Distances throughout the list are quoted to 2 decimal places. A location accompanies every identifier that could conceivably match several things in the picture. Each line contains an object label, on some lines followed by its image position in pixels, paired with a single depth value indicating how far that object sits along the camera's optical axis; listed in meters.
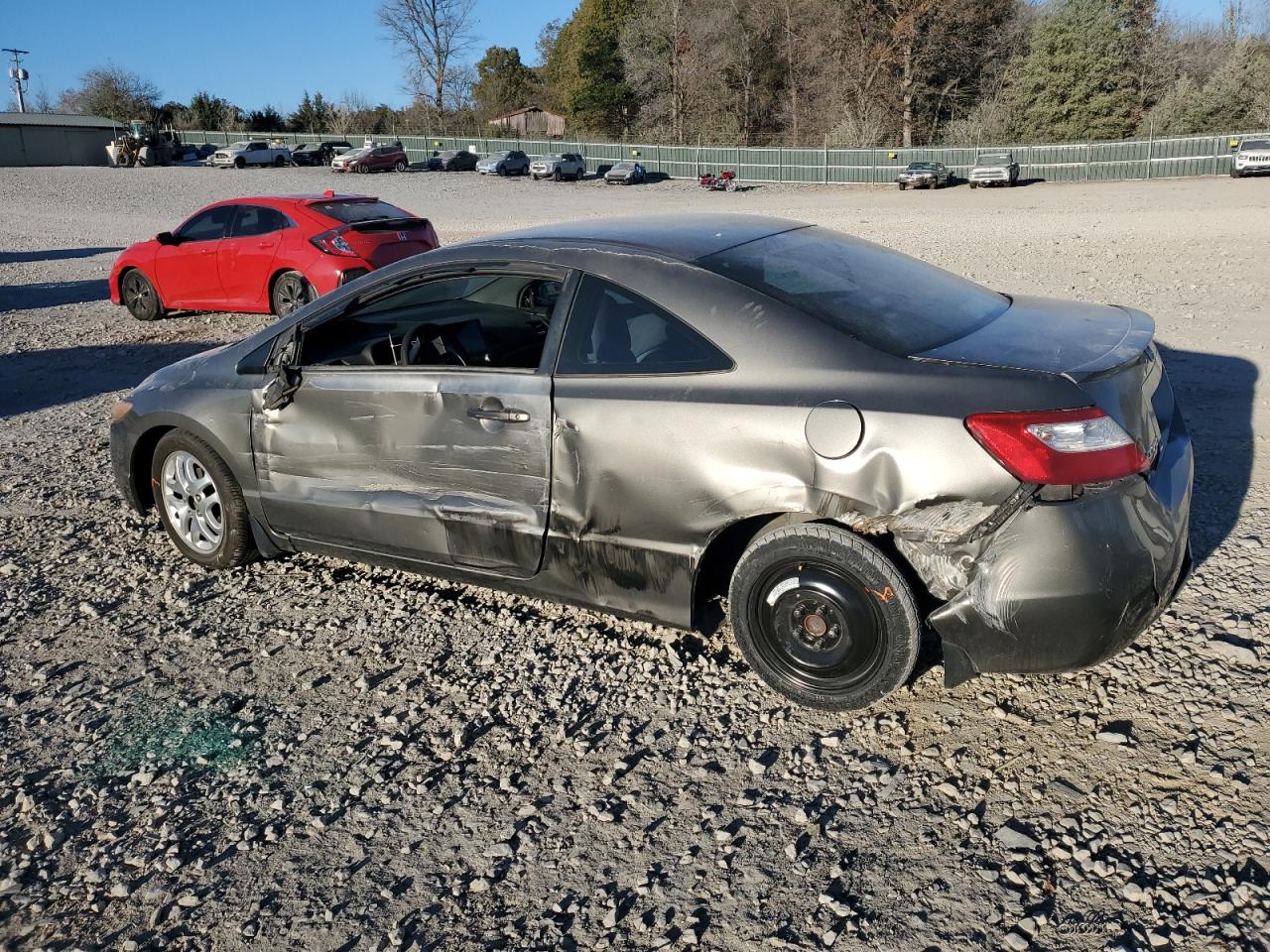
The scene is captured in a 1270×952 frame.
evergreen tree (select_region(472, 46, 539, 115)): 84.69
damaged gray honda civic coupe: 3.15
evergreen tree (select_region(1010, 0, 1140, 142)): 52.62
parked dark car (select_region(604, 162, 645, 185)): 49.31
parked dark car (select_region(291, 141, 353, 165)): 57.34
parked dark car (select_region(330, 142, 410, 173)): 52.41
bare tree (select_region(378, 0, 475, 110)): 74.50
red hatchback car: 11.39
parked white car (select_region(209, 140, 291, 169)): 55.03
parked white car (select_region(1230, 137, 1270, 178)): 37.47
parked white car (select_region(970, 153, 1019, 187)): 42.16
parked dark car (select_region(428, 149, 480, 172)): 55.78
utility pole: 85.44
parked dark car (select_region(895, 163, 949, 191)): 43.81
